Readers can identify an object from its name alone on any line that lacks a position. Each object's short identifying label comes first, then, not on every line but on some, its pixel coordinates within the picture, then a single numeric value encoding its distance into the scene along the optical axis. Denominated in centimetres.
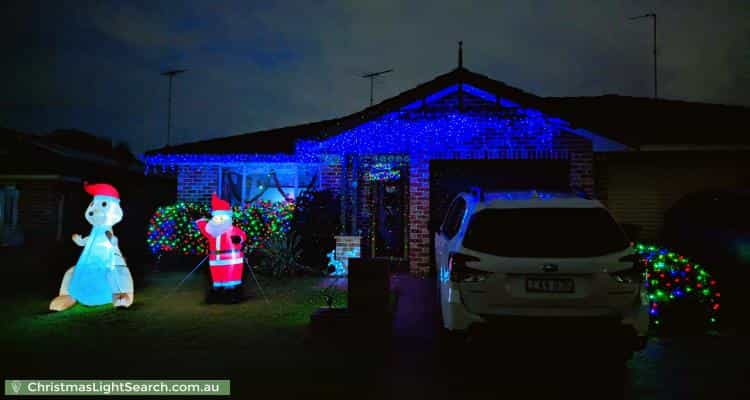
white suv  445
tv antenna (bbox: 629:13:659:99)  1576
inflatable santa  780
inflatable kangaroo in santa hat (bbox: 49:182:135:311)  741
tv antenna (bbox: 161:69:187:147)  1807
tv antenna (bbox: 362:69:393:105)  1511
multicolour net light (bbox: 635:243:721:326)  654
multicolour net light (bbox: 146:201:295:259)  1189
